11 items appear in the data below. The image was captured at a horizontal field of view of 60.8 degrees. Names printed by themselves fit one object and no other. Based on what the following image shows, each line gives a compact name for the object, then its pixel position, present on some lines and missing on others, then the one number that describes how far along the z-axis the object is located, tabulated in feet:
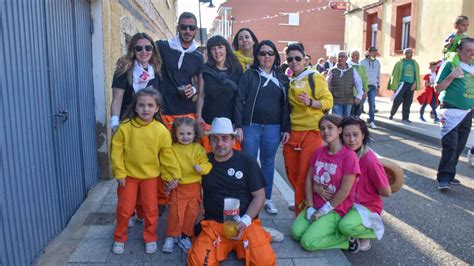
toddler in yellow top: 11.37
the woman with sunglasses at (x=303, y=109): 13.23
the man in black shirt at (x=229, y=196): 10.28
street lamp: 48.64
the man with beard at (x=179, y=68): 13.11
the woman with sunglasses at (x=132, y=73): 12.00
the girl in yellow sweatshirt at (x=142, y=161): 10.84
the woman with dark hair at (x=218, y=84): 12.94
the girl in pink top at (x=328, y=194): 11.59
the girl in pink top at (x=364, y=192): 11.73
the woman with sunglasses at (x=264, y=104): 13.10
